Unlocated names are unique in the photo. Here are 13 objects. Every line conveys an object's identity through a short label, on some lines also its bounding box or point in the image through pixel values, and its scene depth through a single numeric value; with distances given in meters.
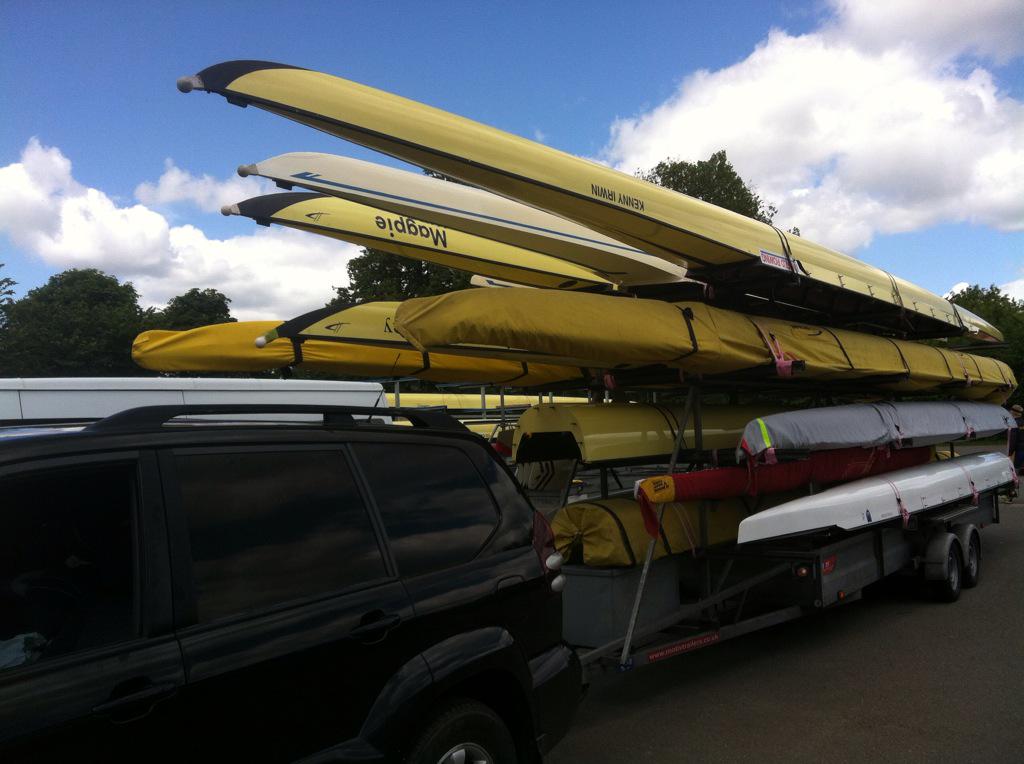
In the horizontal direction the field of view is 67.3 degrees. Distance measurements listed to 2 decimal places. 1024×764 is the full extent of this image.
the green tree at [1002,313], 30.05
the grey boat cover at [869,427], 5.47
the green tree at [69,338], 38.50
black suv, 1.98
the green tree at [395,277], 27.77
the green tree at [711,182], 33.03
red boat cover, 4.92
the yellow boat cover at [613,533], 5.08
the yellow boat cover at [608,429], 5.27
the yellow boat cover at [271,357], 6.55
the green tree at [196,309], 47.06
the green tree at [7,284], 34.53
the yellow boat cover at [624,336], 4.19
